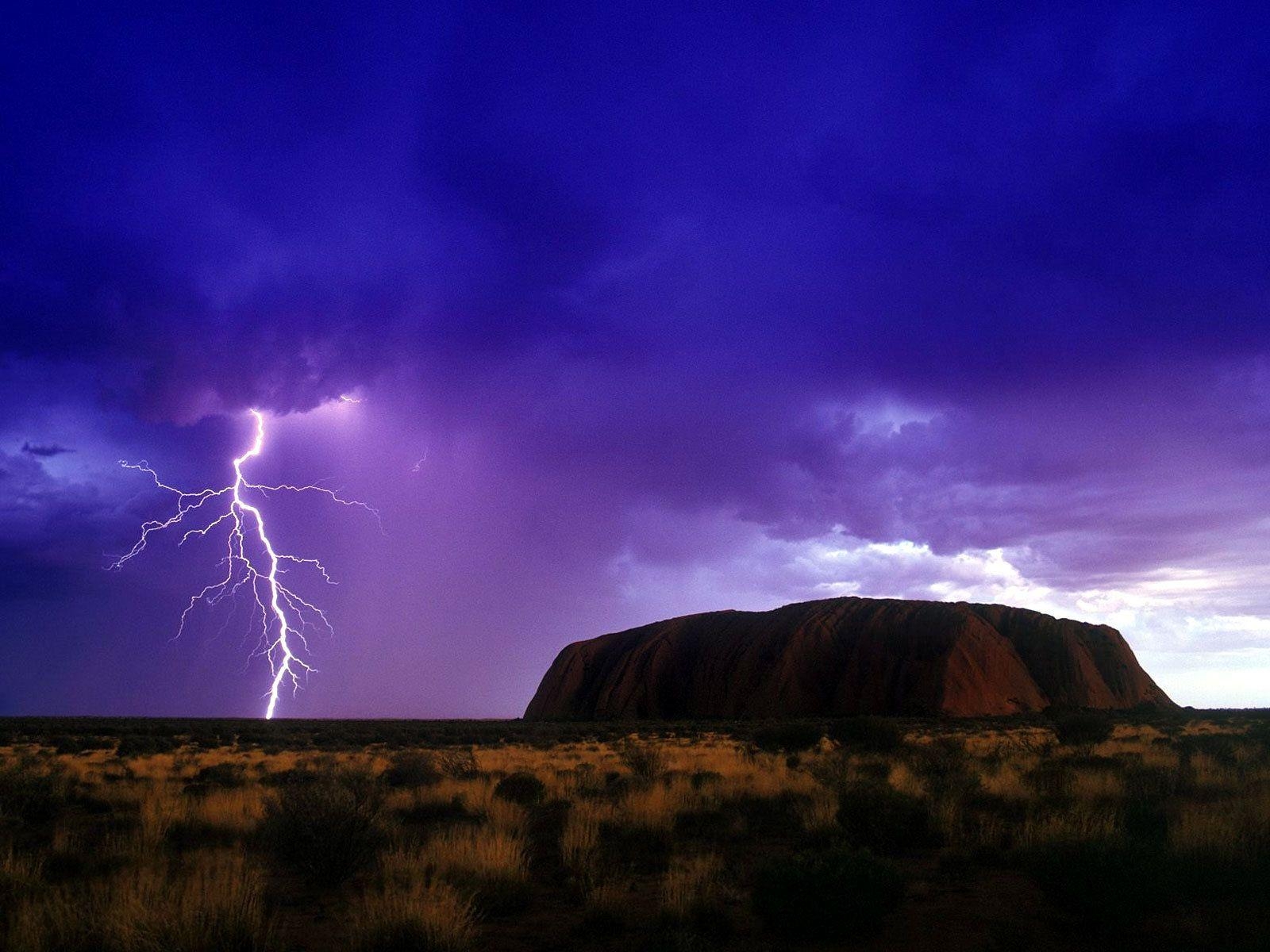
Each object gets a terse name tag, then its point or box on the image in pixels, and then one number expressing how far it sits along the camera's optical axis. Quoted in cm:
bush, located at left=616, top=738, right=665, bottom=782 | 1786
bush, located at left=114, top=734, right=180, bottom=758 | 2980
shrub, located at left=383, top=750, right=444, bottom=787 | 1667
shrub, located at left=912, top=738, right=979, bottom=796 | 1339
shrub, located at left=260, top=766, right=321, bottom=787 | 1705
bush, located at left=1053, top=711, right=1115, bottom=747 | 2547
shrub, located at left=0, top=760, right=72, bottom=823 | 1317
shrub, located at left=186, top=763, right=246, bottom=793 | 1670
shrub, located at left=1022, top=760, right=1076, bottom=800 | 1278
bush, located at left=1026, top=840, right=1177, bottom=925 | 639
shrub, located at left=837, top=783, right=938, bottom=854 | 985
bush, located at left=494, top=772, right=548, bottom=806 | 1424
